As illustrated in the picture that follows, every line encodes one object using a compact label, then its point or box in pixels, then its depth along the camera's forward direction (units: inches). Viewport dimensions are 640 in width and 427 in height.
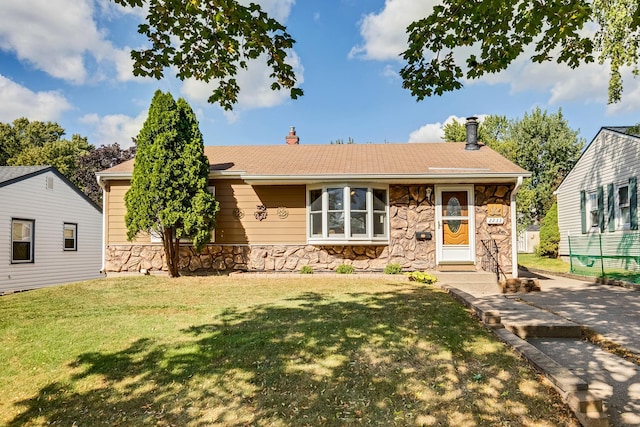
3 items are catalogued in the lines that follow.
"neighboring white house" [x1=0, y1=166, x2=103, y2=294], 510.0
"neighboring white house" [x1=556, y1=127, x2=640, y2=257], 498.0
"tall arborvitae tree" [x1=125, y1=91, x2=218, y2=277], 366.0
